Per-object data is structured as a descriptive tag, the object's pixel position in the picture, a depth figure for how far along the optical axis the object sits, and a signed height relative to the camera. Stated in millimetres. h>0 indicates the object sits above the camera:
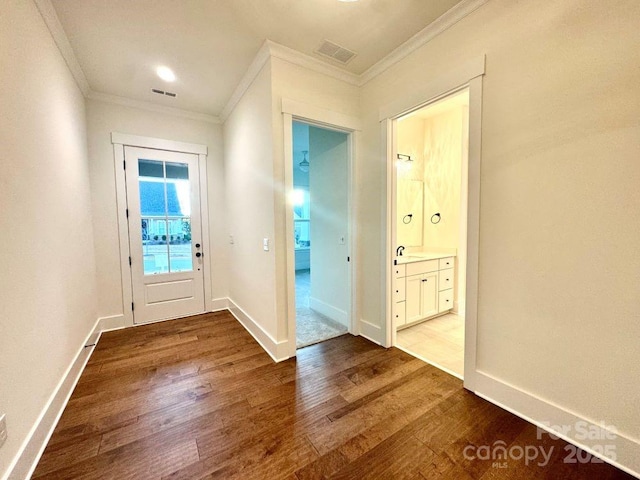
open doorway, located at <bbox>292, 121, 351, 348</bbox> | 3086 -212
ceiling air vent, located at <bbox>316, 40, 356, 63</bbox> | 2271 +1621
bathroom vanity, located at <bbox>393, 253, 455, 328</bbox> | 3006 -794
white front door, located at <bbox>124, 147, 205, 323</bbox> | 3389 -83
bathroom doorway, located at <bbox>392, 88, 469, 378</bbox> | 3094 -25
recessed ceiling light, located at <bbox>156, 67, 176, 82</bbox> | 2619 +1637
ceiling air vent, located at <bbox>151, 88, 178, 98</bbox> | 3021 +1641
